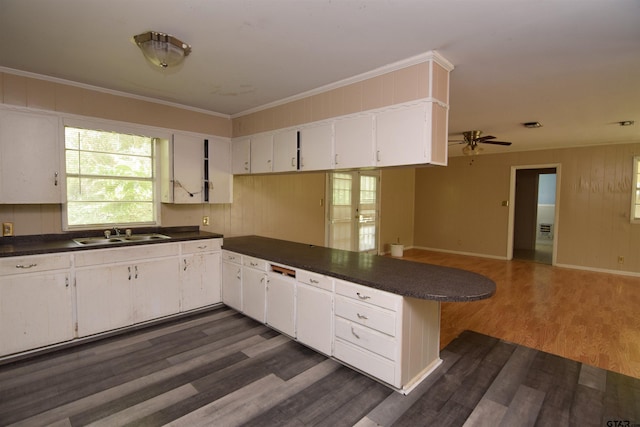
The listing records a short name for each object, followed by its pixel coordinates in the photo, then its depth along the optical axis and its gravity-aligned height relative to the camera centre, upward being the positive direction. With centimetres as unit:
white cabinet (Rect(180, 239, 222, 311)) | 355 -88
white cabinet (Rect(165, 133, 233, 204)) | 372 +34
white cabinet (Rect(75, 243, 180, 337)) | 292 -88
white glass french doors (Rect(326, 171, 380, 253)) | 592 -22
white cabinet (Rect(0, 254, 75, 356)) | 255 -90
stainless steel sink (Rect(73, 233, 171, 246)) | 307 -45
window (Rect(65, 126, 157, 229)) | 324 +19
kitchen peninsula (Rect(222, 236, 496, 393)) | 217 -83
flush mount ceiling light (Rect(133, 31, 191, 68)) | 210 +101
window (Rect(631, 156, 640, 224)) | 575 +20
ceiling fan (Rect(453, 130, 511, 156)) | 495 +96
